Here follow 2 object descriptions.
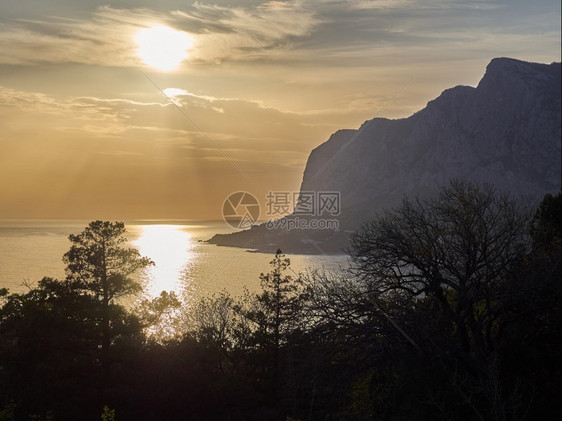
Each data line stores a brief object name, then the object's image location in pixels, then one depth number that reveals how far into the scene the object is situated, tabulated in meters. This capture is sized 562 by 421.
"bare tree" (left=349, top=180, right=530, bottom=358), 18.11
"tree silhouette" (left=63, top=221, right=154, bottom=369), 37.19
